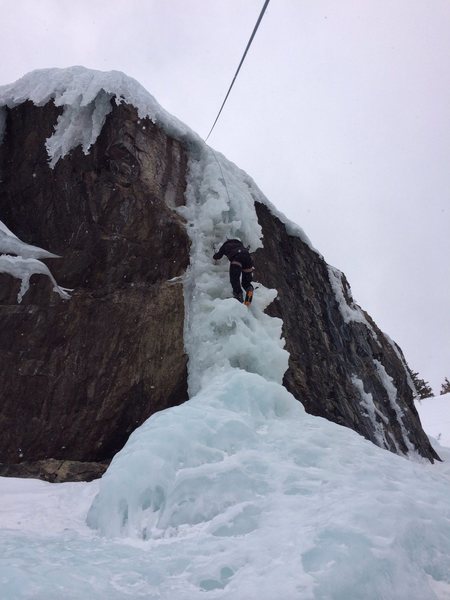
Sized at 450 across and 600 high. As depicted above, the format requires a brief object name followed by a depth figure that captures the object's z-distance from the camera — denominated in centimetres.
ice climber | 649
